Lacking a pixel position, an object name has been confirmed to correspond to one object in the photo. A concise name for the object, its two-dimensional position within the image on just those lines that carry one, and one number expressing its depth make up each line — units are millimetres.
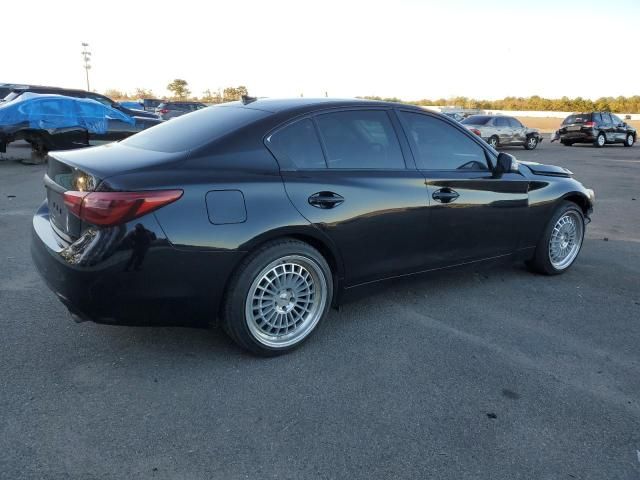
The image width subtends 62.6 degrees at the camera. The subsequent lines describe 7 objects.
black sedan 2855
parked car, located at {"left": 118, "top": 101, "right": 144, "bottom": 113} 27397
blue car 11695
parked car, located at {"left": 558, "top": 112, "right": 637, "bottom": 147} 24797
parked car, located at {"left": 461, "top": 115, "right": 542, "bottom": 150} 20625
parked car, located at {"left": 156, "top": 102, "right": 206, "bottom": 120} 23375
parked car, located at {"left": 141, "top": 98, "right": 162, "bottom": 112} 30344
